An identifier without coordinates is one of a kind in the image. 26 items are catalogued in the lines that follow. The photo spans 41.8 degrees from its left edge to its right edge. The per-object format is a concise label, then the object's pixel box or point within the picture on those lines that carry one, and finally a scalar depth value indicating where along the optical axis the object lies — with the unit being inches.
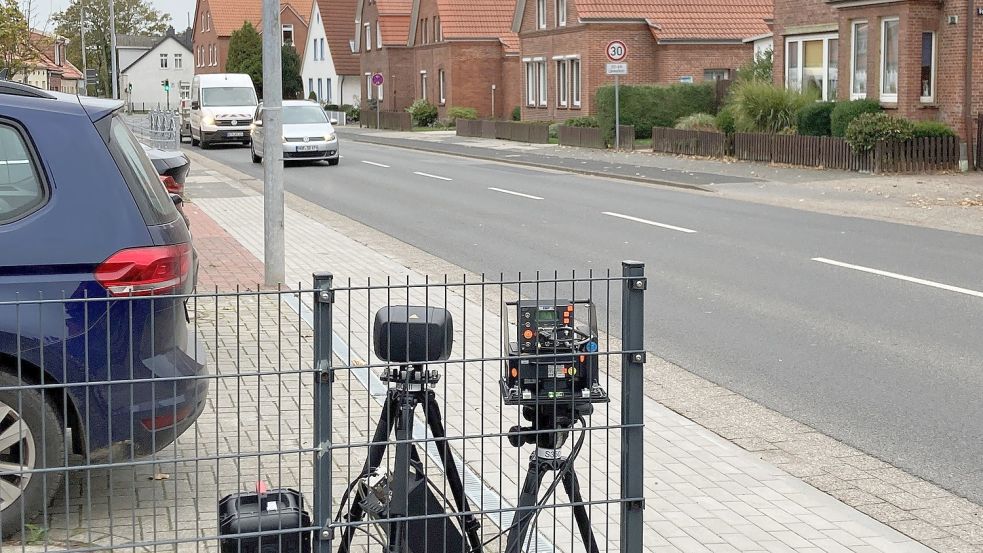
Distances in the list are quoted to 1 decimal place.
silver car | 1263.5
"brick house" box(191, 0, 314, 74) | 3754.9
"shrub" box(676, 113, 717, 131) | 1348.4
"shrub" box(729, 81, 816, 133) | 1232.8
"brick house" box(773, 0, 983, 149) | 1076.5
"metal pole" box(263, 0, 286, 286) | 484.4
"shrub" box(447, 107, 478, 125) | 2301.9
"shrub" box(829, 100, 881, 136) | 1109.7
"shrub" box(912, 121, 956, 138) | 1025.5
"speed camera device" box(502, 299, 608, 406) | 162.7
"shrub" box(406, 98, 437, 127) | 2423.7
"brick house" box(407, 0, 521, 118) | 2434.8
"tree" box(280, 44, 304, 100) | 3351.4
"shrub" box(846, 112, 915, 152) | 1010.1
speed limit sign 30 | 1380.4
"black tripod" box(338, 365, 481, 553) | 164.7
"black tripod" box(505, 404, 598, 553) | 166.4
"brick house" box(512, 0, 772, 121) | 1870.1
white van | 1728.6
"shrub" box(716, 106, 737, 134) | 1301.7
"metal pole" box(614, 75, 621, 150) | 1412.4
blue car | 191.2
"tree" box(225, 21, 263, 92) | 3378.4
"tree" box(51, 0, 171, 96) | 4331.2
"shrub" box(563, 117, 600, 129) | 1701.5
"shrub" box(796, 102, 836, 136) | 1161.4
